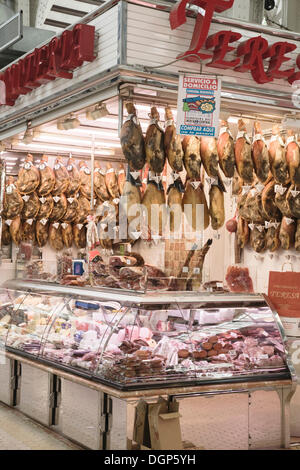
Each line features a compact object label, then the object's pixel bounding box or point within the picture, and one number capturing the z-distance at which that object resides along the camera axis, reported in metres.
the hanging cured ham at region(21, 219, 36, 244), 8.75
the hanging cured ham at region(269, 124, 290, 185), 5.83
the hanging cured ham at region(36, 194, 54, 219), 8.49
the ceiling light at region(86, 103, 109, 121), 5.45
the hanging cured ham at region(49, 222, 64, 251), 8.80
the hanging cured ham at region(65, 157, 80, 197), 8.52
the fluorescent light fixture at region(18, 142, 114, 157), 8.08
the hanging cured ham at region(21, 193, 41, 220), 8.42
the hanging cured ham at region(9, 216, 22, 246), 8.61
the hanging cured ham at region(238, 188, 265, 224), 6.74
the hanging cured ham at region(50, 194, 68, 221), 8.54
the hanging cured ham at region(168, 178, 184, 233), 5.50
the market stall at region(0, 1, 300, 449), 4.97
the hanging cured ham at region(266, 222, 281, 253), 6.73
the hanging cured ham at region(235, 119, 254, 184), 5.58
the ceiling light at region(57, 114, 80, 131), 6.02
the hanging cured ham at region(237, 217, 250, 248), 7.14
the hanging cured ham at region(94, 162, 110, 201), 8.16
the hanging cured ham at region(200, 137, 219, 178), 5.47
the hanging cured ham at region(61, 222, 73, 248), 8.79
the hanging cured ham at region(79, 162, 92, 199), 8.57
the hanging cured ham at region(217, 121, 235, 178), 5.53
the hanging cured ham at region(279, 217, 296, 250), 6.51
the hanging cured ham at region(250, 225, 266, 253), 6.95
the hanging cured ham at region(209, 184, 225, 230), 5.53
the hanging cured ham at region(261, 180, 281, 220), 6.57
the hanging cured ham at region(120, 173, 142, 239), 5.31
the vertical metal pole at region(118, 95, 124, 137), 5.09
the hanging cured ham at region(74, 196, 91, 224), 8.68
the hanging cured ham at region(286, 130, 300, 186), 5.86
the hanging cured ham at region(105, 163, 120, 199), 8.02
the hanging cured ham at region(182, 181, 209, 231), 5.54
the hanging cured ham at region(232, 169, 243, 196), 7.00
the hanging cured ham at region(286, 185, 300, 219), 6.25
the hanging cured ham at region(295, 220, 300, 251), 6.41
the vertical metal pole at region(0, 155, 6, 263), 8.07
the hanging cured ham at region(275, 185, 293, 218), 6.38
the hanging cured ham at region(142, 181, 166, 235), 5.38
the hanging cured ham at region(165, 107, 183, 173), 5.31
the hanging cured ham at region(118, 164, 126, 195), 8.00
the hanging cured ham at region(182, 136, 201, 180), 5.40
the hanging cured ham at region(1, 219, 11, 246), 8.71
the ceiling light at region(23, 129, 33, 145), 6.89
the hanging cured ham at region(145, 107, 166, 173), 5.24
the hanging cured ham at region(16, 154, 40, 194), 8.20
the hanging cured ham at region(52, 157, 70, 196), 8.38
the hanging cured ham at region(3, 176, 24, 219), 8.39
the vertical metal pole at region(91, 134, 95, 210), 7.68
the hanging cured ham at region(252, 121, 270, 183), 5.68
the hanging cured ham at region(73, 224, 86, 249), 8.84
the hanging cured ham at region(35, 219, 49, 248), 8.77
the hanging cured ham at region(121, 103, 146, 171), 5.16
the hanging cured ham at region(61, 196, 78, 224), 8.62
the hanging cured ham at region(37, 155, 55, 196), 8.28
